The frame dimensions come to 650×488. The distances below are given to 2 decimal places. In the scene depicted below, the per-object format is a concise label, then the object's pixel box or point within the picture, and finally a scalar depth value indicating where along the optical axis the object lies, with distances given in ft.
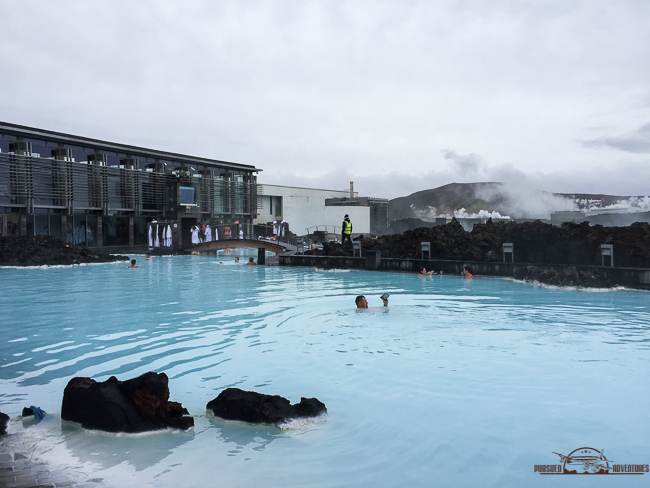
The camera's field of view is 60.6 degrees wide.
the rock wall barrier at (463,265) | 51.55
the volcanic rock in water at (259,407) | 16.53
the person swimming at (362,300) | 39.24
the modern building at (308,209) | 165.68
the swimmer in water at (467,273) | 60.95
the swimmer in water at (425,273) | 65.49
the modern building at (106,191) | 99.30
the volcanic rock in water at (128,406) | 15.99
